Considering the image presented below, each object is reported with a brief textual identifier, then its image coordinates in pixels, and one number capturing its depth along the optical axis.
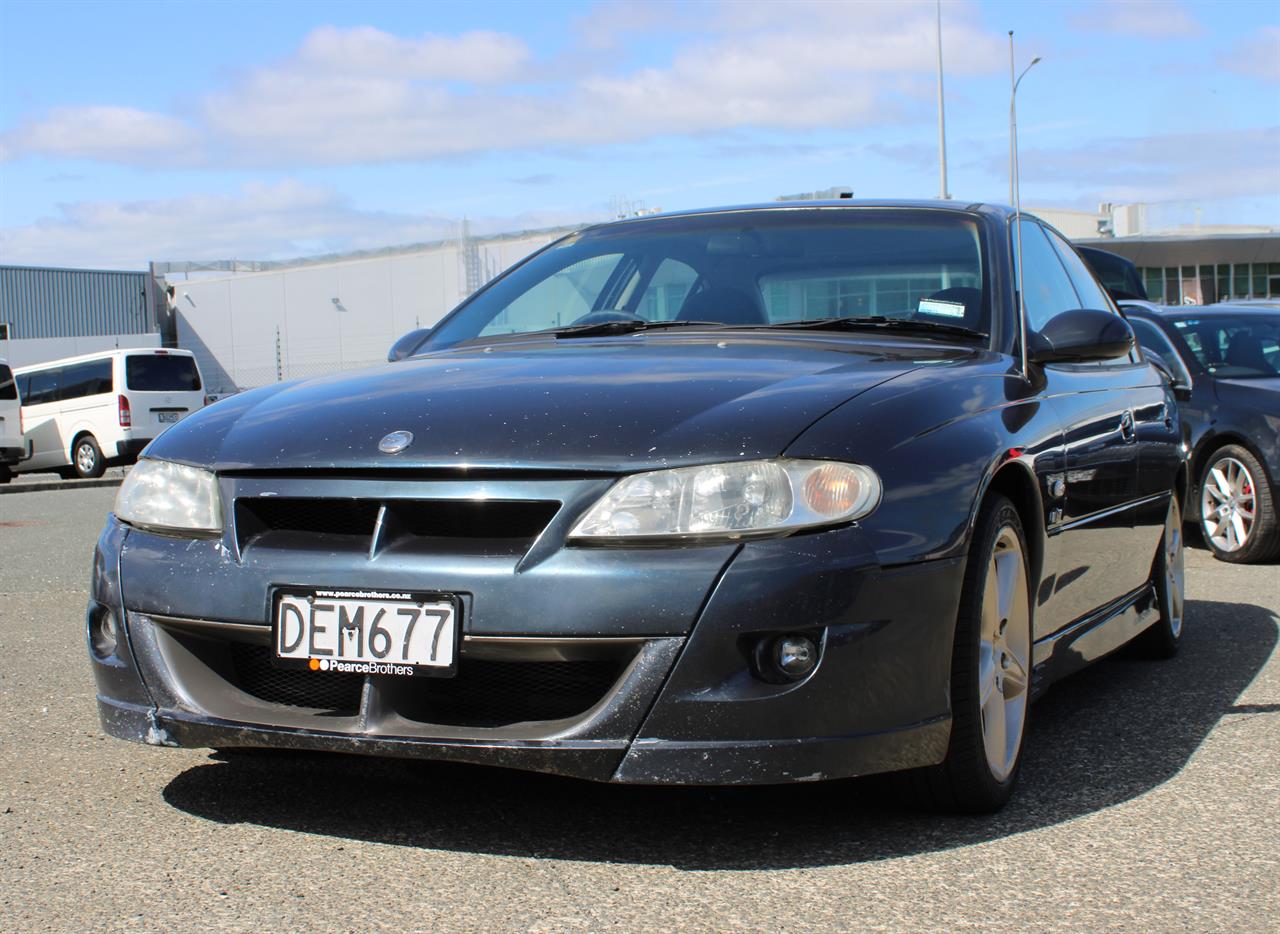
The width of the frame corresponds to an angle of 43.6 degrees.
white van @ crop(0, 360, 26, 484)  22.33
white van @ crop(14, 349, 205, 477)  23.03
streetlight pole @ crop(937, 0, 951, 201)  34.69
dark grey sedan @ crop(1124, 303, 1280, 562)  8.69
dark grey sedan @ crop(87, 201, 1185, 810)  2.96
